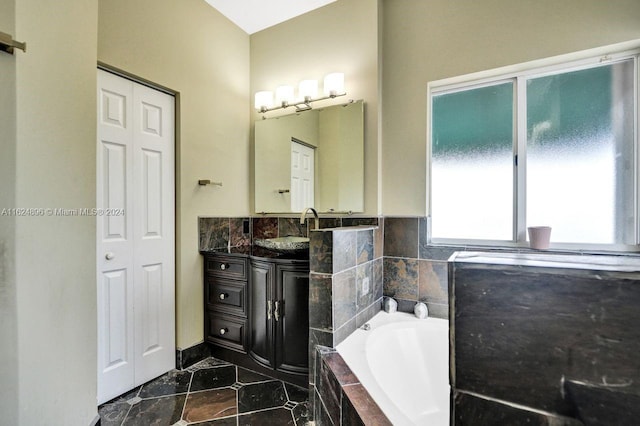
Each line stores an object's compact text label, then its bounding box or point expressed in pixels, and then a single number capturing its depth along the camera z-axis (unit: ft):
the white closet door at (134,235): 6.17
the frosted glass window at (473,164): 7.00
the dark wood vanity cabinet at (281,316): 6.73
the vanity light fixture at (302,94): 7.95
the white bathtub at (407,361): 5.12
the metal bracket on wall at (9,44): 3.75
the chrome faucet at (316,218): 7.84
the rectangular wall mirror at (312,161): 7.90
